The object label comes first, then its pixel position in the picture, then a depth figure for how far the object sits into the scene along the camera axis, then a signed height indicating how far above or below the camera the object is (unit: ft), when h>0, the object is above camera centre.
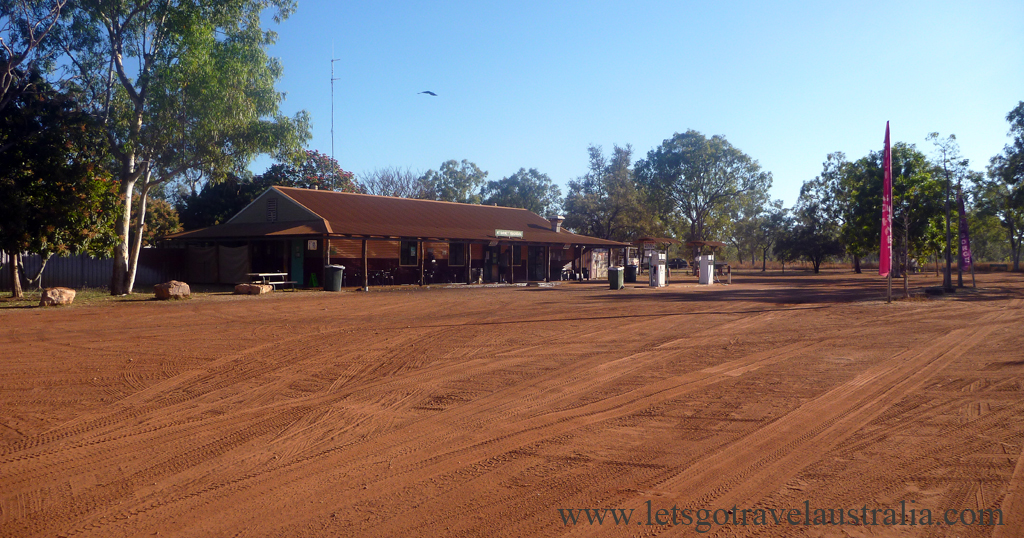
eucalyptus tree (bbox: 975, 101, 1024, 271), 102.63 +16.10
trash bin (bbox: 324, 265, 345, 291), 84.17 -1.64
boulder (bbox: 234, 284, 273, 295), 77.05 -2.71
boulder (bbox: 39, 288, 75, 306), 57.93 -2.73
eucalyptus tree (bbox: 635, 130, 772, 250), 201.26 +27.72
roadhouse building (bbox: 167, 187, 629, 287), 91.30 +3.75
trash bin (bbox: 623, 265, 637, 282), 117.82 -1.43
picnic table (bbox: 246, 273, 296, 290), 89.17 -1.72
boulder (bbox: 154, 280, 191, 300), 66.95 -2.48
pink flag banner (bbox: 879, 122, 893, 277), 61.26 +3.88
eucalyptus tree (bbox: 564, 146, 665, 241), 178.91 +14.38
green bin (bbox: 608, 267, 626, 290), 96.25 -1.92
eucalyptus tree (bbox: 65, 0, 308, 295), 73.10 +21.02
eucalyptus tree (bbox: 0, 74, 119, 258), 58.54 +8.65
